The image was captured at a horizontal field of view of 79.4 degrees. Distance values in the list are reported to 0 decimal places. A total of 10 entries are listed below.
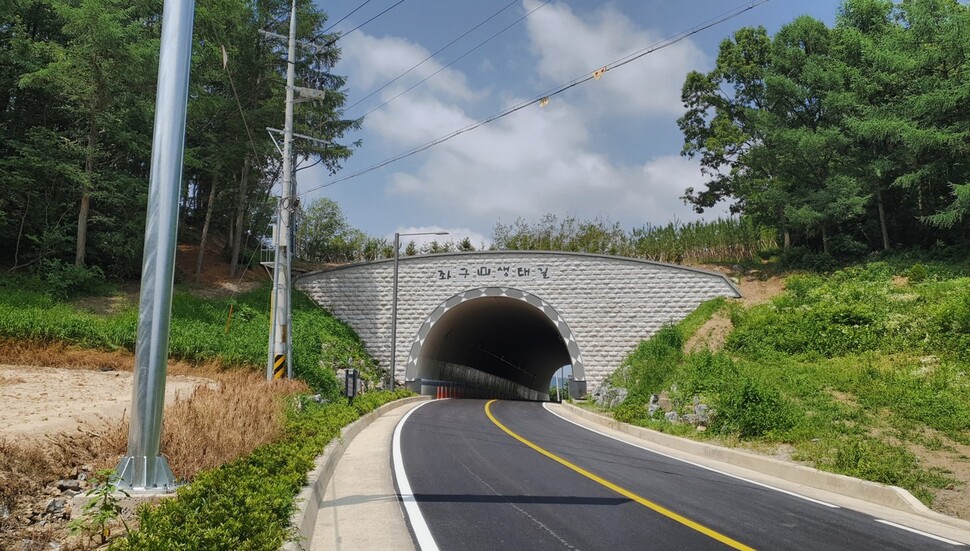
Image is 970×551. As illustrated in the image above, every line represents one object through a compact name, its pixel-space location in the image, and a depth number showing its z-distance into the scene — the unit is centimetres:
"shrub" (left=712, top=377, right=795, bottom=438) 1102
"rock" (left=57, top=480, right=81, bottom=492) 676
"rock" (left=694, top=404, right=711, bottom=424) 1272
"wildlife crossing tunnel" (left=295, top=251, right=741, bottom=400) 2486
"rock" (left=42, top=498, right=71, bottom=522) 622
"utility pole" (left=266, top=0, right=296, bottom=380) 1623
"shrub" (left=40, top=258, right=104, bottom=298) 2128
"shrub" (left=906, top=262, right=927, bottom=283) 2173
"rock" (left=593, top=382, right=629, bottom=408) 1981
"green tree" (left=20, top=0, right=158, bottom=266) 2144
